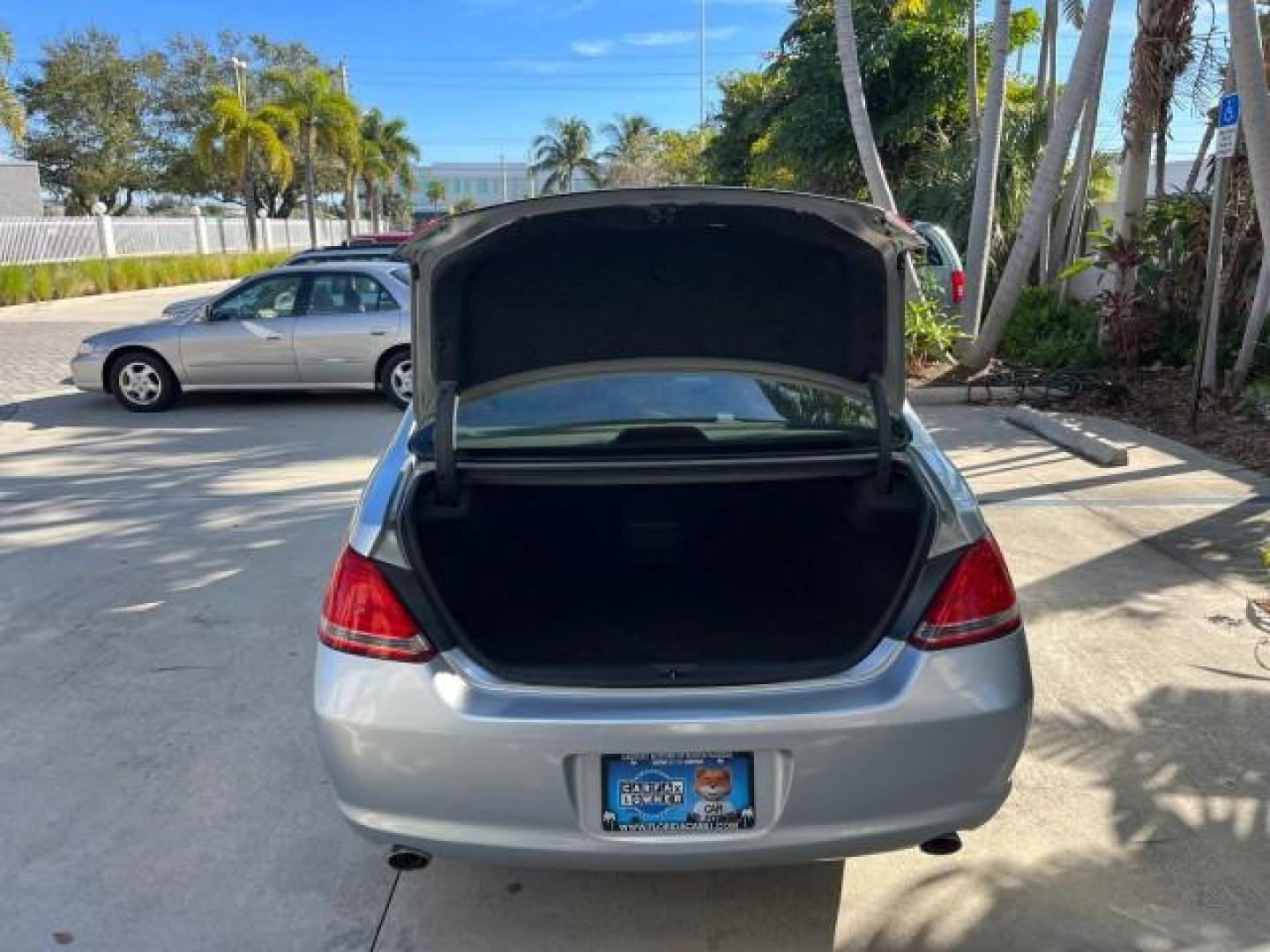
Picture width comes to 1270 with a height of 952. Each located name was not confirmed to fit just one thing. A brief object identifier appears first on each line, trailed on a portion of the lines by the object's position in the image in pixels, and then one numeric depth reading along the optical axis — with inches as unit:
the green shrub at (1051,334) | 445.4
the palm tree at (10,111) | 860.0
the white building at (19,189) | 1380.4
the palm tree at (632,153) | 2306.8
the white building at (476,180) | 4805.6
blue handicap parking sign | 302.7
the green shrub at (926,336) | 434.0
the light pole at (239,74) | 1482.7
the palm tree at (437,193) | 4173.2
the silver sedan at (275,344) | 403.9
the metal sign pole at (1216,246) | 305.4
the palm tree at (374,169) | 2062.0
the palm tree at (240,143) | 1363.2
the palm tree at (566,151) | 2920.8
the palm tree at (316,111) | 1567.4
